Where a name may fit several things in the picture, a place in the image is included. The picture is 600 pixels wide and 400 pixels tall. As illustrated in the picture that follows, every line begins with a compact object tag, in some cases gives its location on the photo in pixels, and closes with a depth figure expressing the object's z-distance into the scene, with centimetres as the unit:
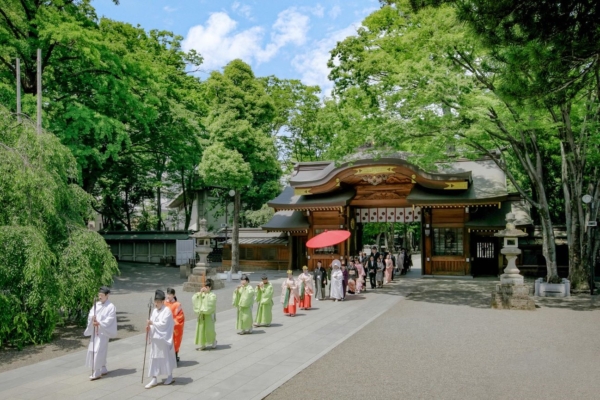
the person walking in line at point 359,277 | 1795
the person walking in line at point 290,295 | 1288
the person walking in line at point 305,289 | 1378
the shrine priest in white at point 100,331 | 721
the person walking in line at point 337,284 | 1603
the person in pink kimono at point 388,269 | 2162
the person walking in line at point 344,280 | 1622
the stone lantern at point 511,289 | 1390
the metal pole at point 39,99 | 1186
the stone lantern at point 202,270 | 1834
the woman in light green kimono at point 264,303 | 1130
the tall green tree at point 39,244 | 868
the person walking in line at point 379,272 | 1948
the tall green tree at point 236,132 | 2384
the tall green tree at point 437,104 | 1501
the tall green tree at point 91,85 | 1711
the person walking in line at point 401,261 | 2556
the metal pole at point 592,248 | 1653
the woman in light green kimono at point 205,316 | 877
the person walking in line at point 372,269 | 1944
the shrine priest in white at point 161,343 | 684
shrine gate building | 2283
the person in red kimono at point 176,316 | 771
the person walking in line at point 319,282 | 1630
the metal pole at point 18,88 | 1222
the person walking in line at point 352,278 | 1755
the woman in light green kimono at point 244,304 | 1025
